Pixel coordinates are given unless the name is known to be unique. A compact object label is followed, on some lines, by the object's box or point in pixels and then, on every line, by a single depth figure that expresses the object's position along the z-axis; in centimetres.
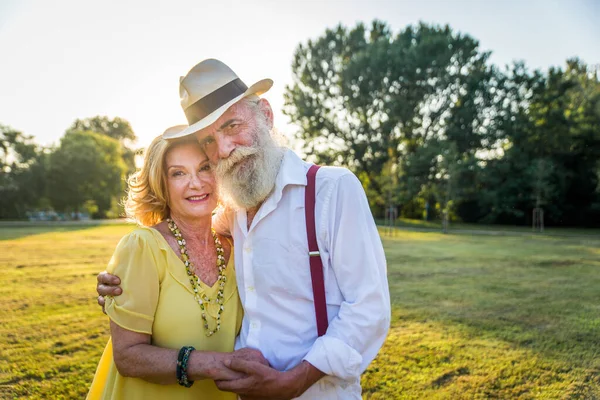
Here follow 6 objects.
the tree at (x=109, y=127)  6975
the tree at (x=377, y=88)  3234
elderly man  192
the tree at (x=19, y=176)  4228
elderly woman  205
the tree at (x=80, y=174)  4309
